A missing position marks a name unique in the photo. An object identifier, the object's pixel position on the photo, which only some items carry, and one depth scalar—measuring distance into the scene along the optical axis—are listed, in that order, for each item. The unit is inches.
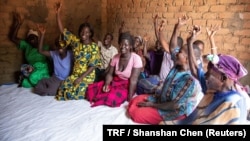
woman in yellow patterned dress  136.3
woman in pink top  125.5
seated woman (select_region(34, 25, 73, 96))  145.6
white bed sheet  94.7
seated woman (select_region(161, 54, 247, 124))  70.0
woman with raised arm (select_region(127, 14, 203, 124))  92.9
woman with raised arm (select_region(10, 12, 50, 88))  158.1
